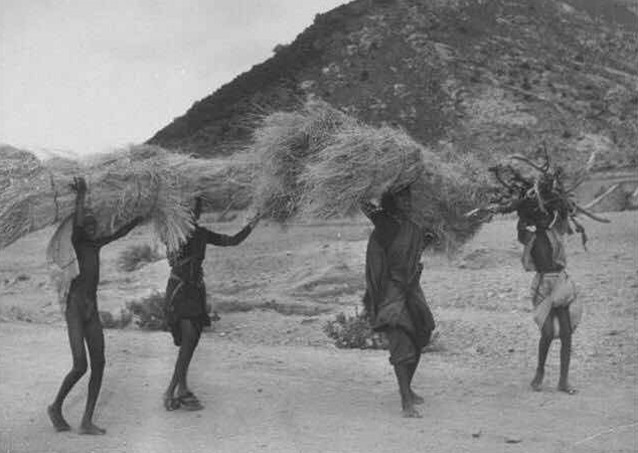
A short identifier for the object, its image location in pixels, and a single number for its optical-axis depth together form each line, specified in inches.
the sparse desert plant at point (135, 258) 819.4
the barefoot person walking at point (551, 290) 303.9
